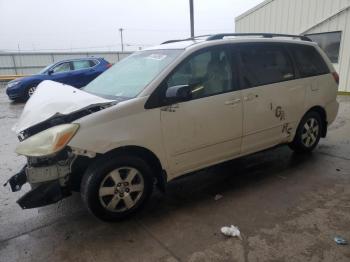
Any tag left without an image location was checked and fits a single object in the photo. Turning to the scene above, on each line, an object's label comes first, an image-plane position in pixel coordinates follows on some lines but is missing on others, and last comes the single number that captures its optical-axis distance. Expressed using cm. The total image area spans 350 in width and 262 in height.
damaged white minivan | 281
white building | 934
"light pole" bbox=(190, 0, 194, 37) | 1177
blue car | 1185
